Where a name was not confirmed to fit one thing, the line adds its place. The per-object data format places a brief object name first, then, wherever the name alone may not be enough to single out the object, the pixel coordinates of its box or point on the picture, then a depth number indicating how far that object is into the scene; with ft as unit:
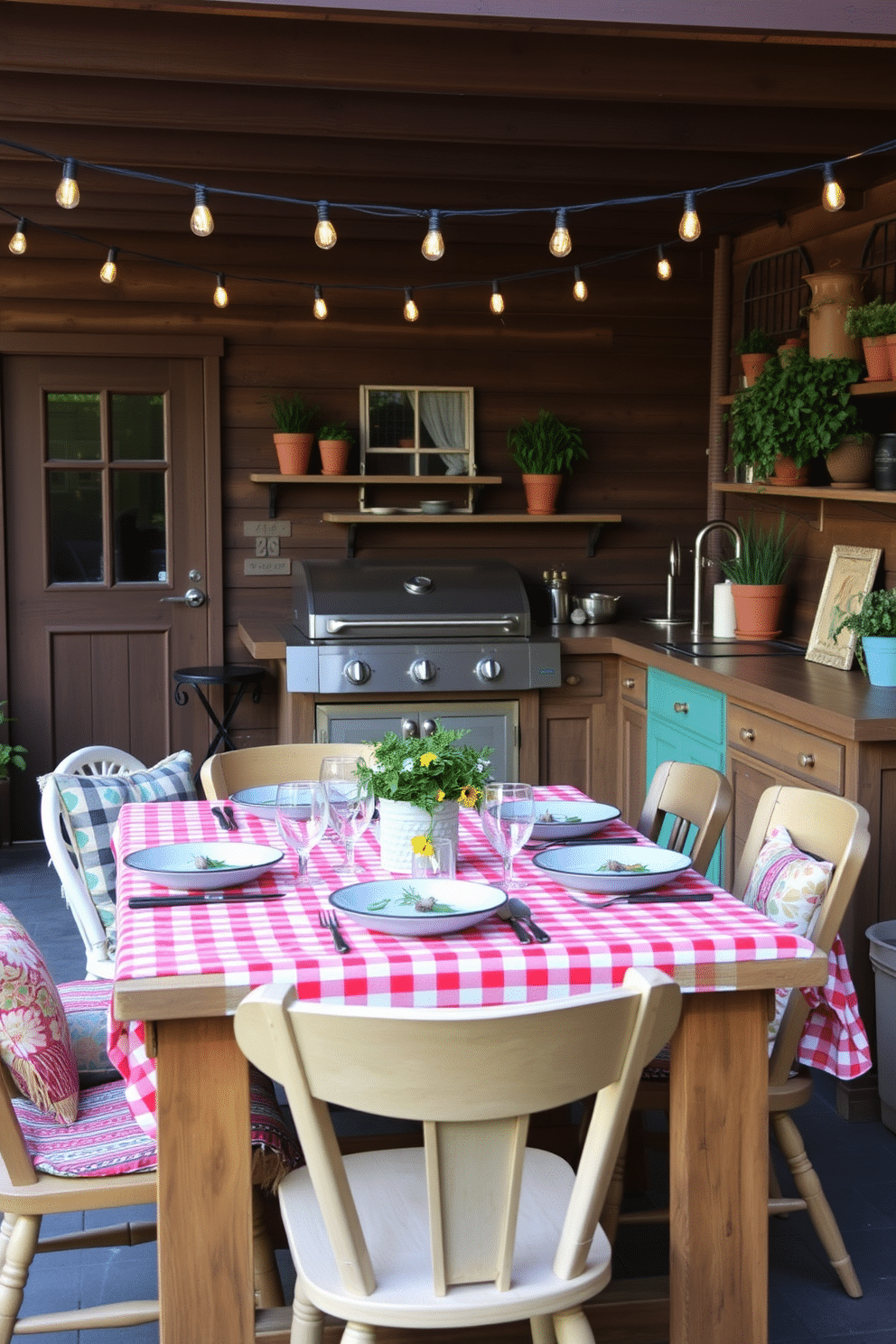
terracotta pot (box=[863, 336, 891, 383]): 12.23
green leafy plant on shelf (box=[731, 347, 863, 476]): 13.01
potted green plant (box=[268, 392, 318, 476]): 16.94
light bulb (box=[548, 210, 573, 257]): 9.32
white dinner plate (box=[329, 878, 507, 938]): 6.07
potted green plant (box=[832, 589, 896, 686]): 11.54
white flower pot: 7.25
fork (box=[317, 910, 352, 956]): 5.91
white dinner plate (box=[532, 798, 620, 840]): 7.97
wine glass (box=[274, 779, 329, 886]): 6.95
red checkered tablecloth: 5.72
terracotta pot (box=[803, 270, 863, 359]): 13.05
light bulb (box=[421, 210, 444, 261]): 9.35
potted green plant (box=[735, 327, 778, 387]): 15.35
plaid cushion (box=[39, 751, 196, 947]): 9.05
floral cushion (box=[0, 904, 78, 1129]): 6.11
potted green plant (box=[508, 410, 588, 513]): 17.37
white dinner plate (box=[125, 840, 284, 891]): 6.87
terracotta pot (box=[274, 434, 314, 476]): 16.96
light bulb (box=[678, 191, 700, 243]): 9.24
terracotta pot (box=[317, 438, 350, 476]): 17.01
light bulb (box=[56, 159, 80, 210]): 8.50
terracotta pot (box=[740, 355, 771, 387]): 15.35
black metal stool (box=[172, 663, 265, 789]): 16.33
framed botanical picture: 12.89
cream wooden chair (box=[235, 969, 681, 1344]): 4.63
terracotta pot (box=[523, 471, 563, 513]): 17.40
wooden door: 17.24
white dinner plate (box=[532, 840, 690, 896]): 6.78
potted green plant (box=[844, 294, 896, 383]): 12.09
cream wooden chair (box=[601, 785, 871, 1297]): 7.12
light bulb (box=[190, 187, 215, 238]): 9.09
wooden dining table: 5.65
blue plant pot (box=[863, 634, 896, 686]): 11.51
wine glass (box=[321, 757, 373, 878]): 7.20
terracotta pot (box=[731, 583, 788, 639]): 14.99
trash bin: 9.64
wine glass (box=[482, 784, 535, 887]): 6.79
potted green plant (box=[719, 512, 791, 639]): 14.96
